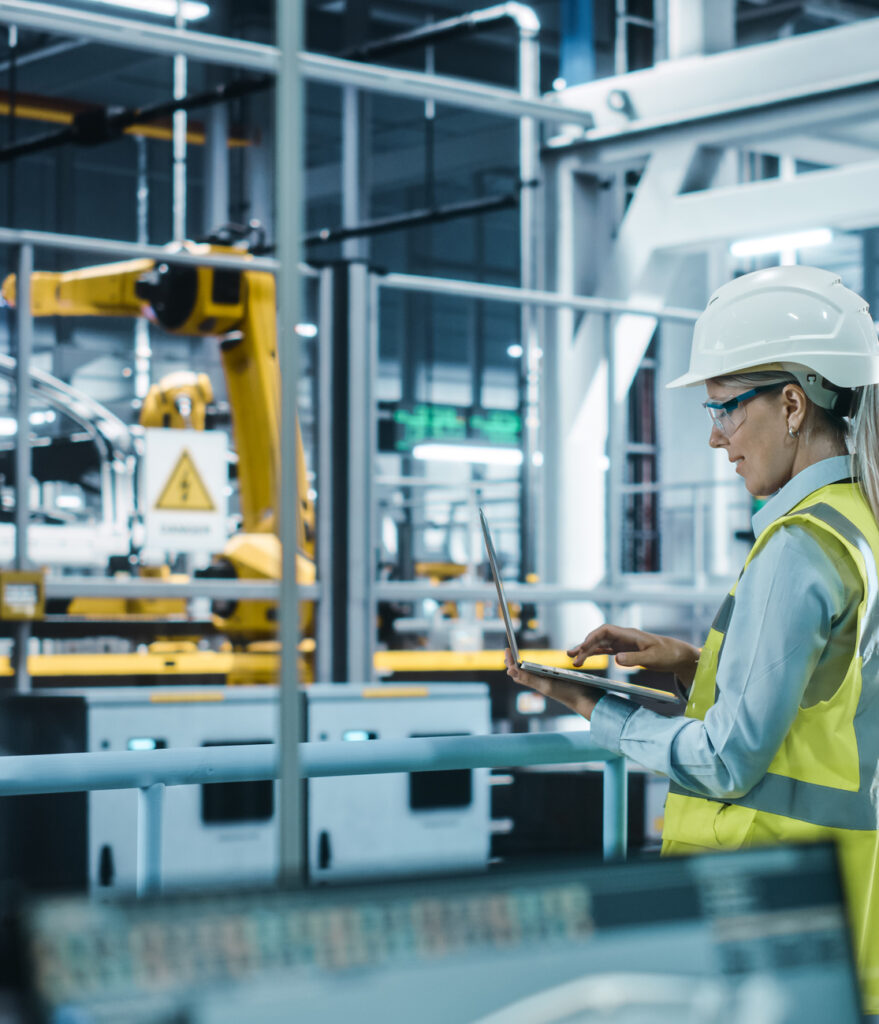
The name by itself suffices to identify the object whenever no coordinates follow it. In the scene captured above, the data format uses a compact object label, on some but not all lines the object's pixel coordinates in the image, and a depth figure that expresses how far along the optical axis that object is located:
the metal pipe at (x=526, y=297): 6.07
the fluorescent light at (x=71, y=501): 15.84
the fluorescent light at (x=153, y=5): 9.55
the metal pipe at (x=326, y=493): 5.60
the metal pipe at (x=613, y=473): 6.59
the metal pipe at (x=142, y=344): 14.48
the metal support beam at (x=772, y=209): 6.88
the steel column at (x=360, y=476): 5.59
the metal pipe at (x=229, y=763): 1.73
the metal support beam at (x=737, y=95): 6.73
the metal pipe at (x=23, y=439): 5.07
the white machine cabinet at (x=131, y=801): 4.87
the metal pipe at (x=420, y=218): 8.08
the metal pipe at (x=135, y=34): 5.83
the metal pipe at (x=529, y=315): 7.09
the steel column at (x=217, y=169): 14.39
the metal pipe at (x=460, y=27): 7.85
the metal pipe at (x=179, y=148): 9.39
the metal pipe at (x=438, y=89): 6.32
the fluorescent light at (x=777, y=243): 9.16
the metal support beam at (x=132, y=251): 5.17
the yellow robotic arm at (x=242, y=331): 6.61
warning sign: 5.50
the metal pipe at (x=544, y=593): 5.75
